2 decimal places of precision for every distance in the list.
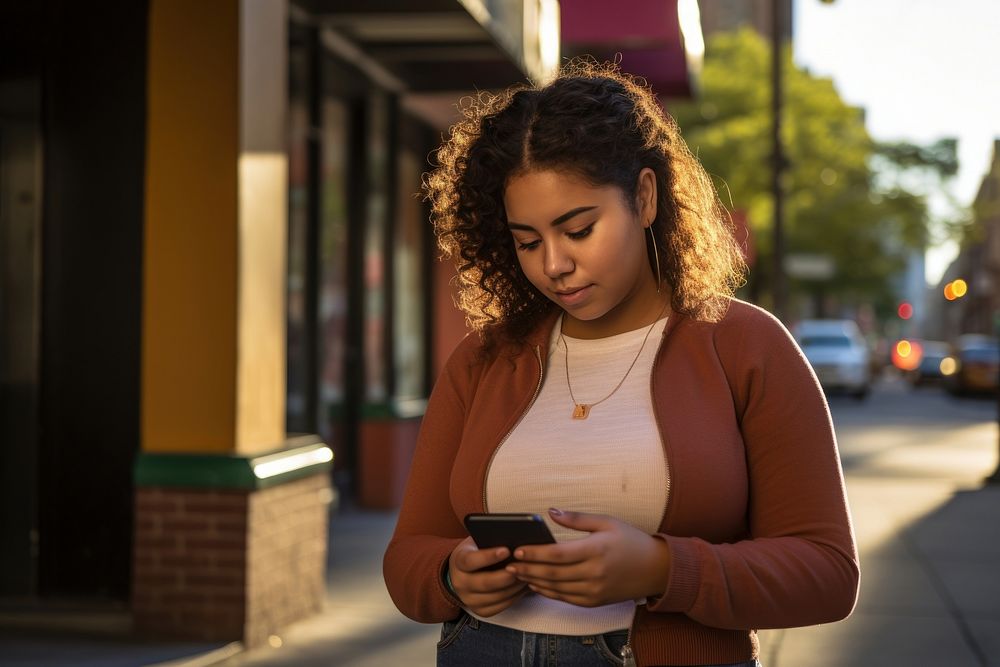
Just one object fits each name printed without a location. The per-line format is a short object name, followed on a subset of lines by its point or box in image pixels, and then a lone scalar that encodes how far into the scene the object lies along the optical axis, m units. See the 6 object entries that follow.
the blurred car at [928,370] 49.69
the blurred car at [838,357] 34.00
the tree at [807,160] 38.91
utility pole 26.17
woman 2.07
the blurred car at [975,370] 37.38
